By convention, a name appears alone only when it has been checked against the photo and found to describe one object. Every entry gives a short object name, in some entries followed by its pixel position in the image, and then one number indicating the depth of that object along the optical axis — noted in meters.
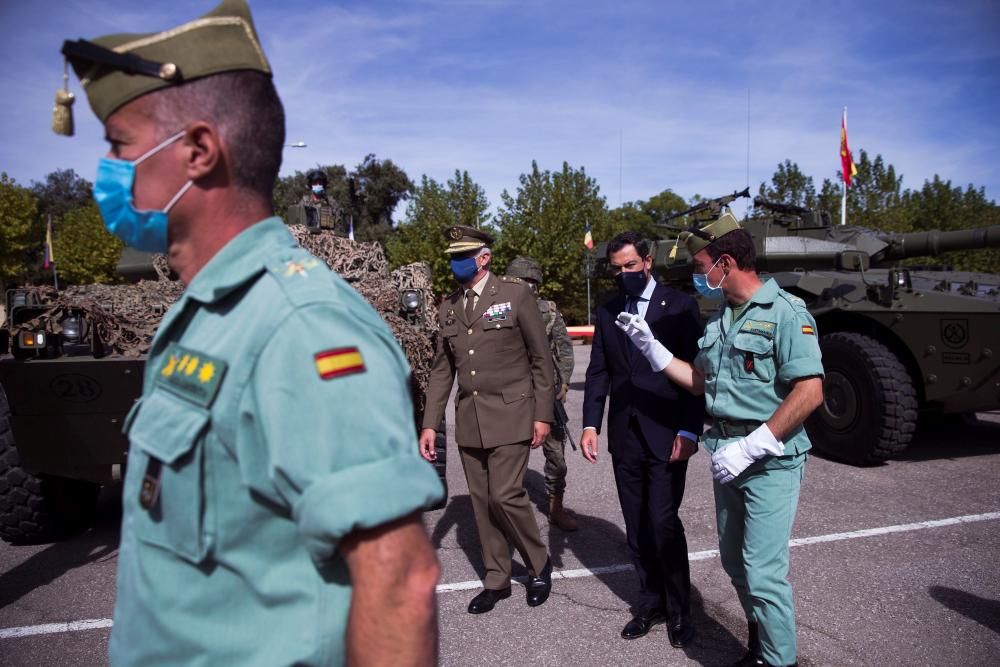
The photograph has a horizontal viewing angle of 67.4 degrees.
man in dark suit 3.61
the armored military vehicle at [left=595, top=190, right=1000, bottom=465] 6.62
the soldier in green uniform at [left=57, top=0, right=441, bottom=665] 1.00
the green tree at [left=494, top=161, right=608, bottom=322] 27.20
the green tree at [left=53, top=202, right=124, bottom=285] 36.03
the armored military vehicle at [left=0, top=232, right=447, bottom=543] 4.41
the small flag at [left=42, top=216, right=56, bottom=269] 28.52
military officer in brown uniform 4.09
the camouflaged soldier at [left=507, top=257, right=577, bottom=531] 5.35
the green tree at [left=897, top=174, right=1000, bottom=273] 26.78
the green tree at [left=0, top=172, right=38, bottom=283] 32.25
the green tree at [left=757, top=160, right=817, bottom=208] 26.56
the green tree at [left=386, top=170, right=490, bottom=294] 28.56
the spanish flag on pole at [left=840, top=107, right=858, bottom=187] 18.08
